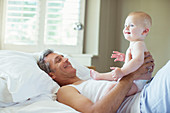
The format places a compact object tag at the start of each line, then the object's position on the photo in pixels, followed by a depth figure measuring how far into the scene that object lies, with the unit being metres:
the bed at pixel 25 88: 1.20
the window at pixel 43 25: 3.13
